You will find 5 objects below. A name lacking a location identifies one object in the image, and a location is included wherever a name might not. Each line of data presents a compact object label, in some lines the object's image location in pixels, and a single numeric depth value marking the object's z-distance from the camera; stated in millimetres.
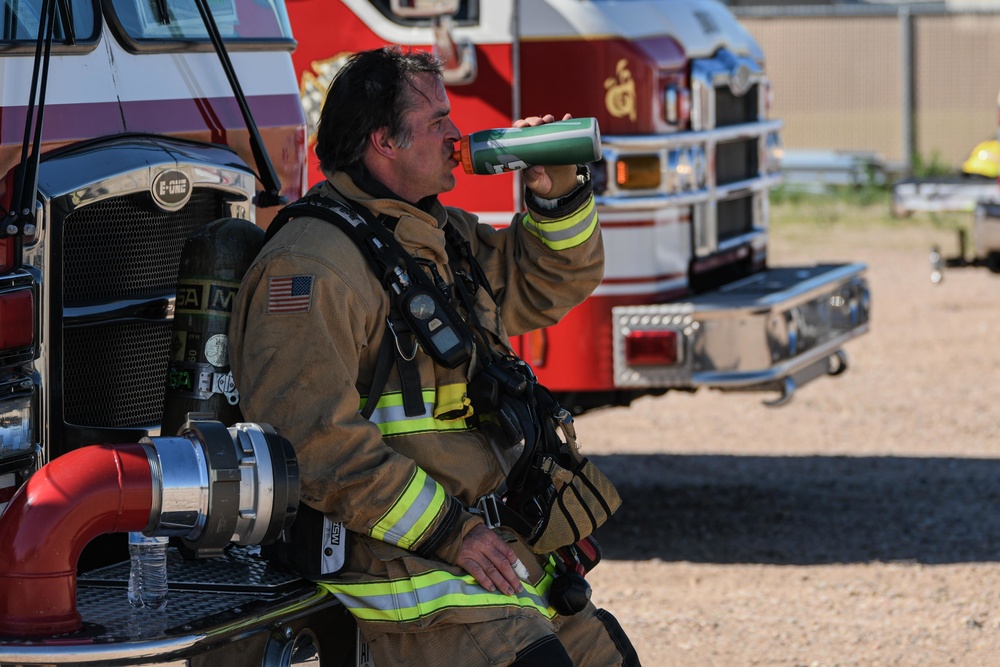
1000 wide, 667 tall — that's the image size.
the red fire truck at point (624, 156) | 11453
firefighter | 6312
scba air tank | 6844
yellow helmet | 19437
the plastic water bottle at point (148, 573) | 6262
